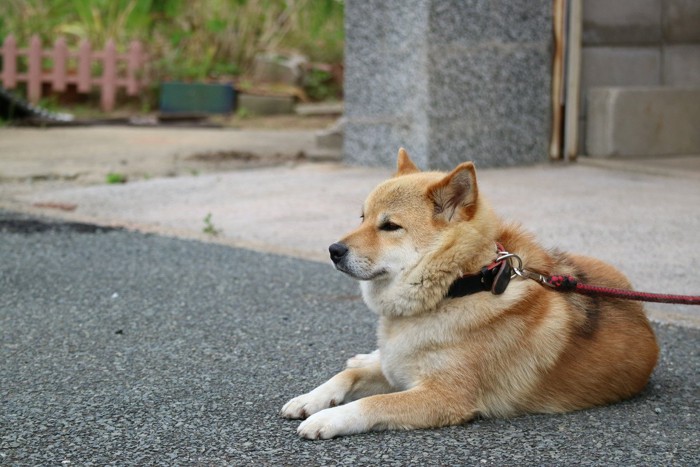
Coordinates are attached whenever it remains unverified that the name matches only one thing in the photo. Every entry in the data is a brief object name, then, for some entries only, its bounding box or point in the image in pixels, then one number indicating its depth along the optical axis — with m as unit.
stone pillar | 8.51
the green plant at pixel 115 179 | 8.71
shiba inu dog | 3.35
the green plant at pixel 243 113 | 14.64
